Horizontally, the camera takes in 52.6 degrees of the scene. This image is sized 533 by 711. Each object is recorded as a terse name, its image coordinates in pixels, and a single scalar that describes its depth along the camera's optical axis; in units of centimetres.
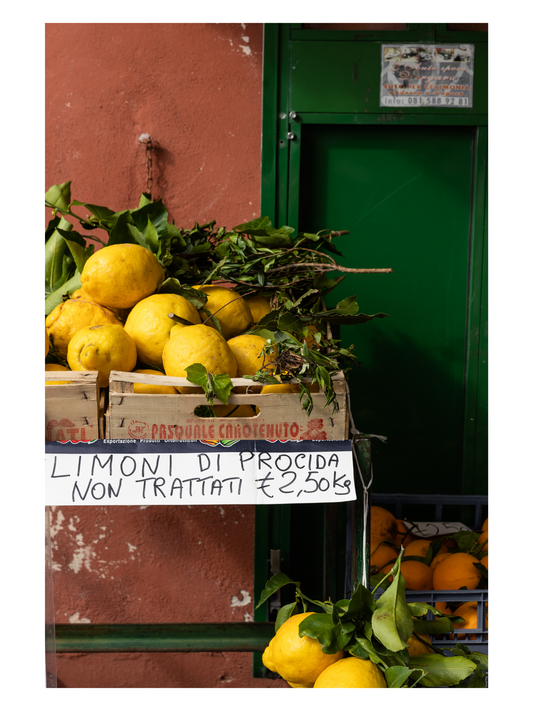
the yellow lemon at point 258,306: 140
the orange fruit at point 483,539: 160
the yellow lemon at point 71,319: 119
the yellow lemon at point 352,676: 97
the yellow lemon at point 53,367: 112
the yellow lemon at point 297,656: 107
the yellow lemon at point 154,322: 115
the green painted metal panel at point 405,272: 205
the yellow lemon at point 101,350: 107
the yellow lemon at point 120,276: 118
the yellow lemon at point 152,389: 108
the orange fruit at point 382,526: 165
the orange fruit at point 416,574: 147
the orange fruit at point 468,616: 137
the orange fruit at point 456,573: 142
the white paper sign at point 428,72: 195
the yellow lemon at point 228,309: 128
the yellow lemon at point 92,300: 125
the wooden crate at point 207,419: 104
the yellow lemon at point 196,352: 106
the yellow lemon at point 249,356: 117
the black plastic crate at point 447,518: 134
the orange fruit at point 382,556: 155
